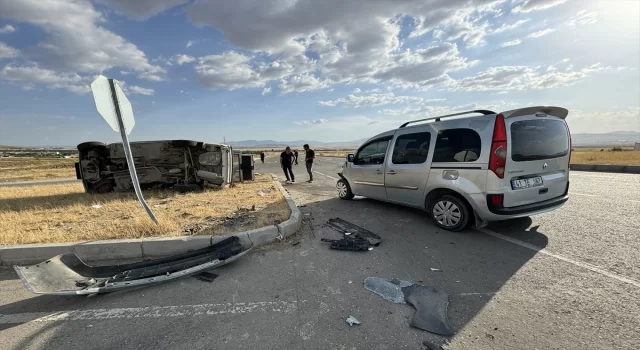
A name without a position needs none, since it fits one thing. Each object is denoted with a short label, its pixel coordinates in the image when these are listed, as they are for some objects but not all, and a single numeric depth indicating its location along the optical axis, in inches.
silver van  154.3
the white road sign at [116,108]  158.6
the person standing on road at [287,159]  447.8
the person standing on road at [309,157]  454.0
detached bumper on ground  110.2
